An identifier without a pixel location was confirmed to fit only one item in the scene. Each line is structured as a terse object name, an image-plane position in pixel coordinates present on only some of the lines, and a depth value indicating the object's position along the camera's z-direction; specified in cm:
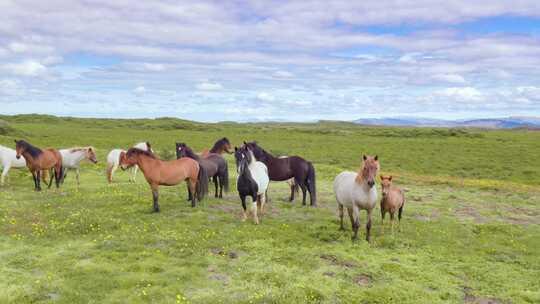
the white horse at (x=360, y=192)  1201
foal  1328
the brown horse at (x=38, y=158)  1866
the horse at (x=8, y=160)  2044
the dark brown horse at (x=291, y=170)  1764
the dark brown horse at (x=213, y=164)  1742
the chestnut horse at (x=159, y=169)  1502
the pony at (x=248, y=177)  1403
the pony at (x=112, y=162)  2220
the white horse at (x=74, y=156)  2105
